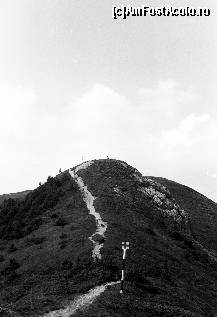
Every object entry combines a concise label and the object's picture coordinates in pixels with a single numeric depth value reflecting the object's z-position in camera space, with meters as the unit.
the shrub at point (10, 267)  45.41
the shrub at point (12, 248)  53.88
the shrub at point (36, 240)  52.22
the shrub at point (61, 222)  57.05
